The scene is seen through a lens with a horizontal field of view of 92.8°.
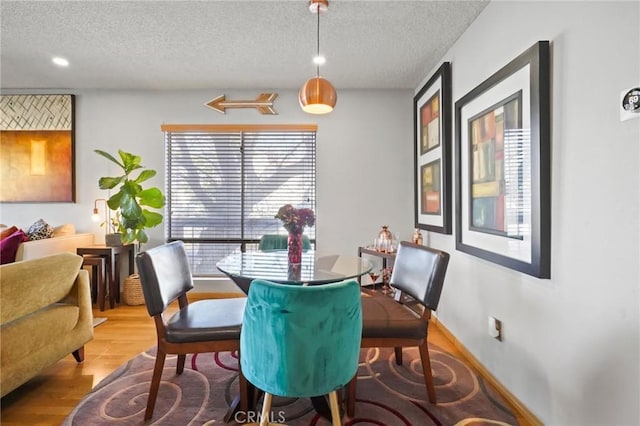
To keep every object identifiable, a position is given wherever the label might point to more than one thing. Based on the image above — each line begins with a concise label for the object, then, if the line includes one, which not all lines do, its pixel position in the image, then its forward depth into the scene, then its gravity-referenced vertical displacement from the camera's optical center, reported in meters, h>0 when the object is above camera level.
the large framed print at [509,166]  1.48 +0.26
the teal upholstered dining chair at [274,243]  2.65 -0.30
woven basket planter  3.38 -0.92
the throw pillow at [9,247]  2.77 -0.36
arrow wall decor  3.54 +1.24
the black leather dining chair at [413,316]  1.66 -0.61
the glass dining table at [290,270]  1.60 -0.36
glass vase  1.98 -0.24
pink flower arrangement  1.93 -0.05
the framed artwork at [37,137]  3.62 +0.85
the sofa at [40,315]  1.60 -0.64
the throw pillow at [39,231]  3.19 -0.24
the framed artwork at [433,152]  2.61 +0.55
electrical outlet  1.91 -0.75
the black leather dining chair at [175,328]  1.58 -0.62
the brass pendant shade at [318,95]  1.96 +0.74
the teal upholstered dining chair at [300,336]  1.08 -0.46
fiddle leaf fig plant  3.16 +0.07
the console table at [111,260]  3.24 -0.56
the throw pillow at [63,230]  3.44 -0.24
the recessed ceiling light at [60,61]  2.83 +1.40
